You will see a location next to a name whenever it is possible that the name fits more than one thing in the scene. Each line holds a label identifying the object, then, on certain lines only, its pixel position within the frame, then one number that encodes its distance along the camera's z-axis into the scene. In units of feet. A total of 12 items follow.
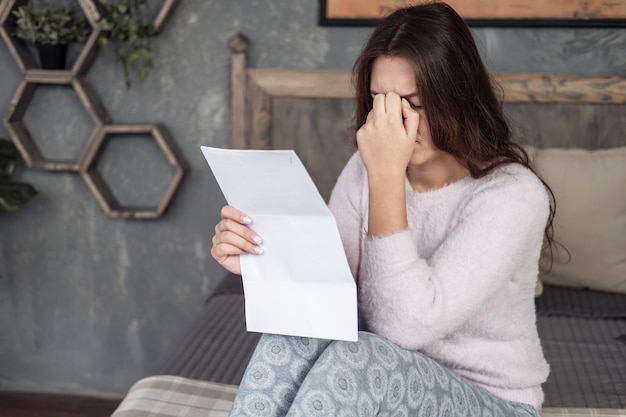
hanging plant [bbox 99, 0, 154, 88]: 7.82
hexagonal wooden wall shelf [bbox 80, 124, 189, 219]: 8.11
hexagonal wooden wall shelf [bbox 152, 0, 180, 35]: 7.82
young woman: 3.50
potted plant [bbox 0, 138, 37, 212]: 7.99
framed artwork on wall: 7.25
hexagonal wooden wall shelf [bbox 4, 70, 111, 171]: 8.09
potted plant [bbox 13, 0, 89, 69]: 7.82
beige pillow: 6.66
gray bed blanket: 5.24
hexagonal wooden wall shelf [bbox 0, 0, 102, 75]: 7.86
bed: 5.17
